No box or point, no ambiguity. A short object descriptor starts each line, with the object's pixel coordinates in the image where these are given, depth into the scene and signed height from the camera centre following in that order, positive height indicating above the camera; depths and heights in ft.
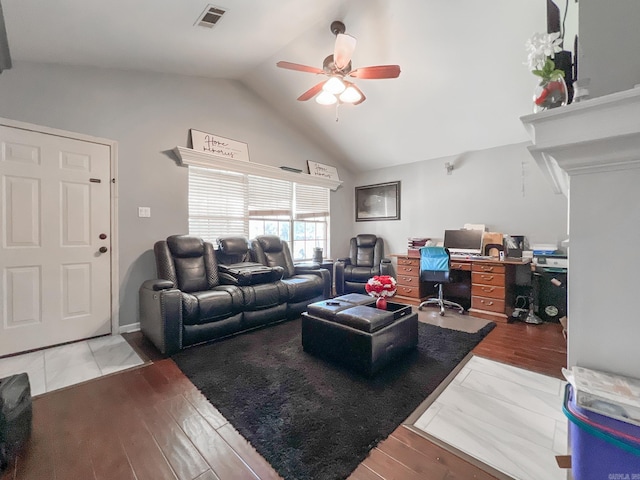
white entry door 7.75 -0.17
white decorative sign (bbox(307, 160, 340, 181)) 15.96 +3.96
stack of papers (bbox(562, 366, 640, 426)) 2.46 -1.51
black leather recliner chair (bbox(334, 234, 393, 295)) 14.87 -1.77
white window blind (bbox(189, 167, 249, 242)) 11.55 +1.40
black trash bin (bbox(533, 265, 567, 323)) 10.73 -2.40
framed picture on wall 16.48 +2.11
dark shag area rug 4.29 -3.43
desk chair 11.61 -1.40
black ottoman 6.40 -2.56
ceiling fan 7.85 +4.99
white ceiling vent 7.32 +6.18
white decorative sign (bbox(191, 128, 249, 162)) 11.28 +3.94
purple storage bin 2.50 -2.08
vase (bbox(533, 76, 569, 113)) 3.28 +1.74
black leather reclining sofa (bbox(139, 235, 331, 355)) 7.87 -1.95
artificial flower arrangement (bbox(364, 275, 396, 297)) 7.81 -1.53
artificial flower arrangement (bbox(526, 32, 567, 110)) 3.29 +2.02
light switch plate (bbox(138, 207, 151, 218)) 10.03 +0.84
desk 11.13 -2.29
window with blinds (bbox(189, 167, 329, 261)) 11.76 +1.31
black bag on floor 4.06 -2.89
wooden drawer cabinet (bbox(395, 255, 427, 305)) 13.64 -2.47
